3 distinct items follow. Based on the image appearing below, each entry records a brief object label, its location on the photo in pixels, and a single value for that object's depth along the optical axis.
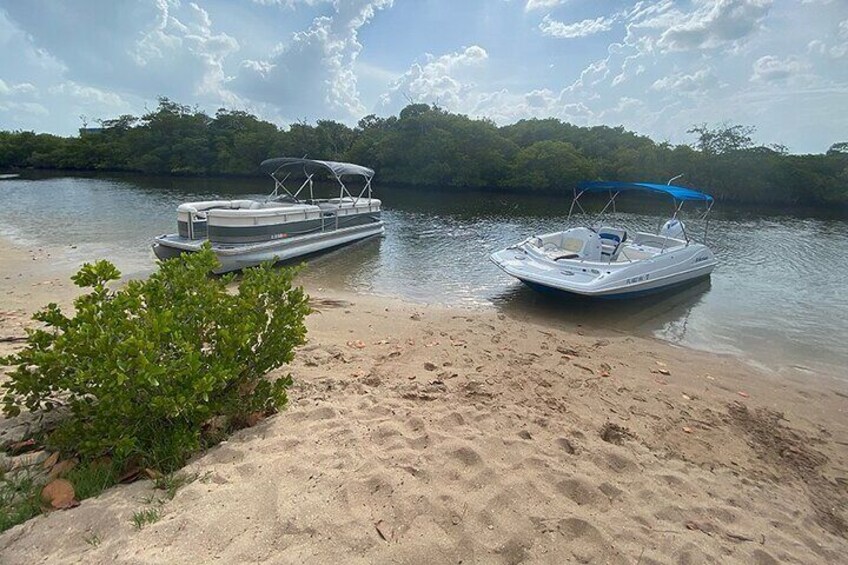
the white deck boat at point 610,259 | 9.27
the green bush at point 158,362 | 2.76
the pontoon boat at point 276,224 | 11.50
